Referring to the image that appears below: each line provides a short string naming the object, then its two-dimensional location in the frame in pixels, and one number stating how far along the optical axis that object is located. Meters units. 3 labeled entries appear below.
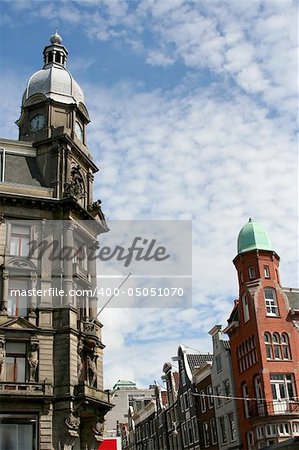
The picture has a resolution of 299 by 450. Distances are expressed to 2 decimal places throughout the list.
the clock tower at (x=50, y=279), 35.62
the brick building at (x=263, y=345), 49.53
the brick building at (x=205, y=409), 60.88
